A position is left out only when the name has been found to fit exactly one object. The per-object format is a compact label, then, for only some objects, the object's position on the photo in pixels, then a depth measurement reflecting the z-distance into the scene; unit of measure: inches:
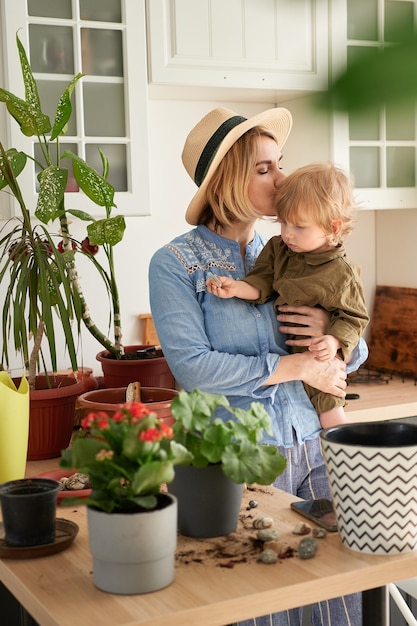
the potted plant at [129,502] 40.3
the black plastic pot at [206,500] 47.4
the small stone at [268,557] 45.6
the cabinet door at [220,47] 108.4
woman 70.9
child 72.0
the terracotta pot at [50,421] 75.0
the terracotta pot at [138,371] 85.4
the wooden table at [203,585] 39.8
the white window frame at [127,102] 100.9
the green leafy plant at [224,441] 46.0
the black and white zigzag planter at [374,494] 44.2
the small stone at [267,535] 48.6
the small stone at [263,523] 51.3
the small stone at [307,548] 46.2
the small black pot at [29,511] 46.3
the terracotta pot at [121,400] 69.7
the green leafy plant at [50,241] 78.6
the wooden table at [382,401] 112.7
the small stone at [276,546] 47.3
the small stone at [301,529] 50.1
